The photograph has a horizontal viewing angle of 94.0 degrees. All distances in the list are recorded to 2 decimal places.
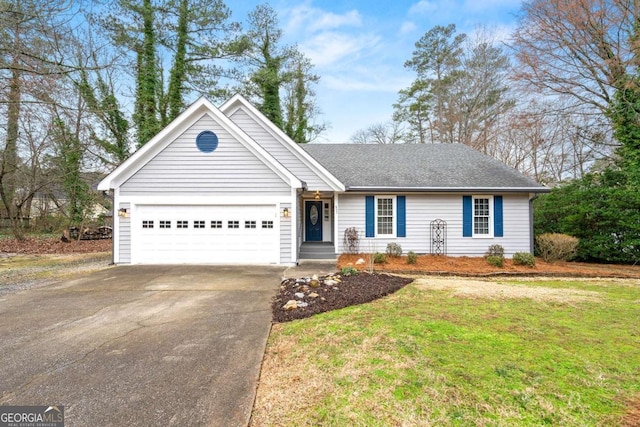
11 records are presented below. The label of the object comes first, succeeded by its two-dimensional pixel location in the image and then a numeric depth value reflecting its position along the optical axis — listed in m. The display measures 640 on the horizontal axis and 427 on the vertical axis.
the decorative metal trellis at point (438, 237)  11.06
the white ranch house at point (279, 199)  9.46
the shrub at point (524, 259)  9.38
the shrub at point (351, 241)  10.99
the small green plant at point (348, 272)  7.33
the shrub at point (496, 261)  9.42
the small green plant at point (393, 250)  10.73
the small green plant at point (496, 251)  10.66
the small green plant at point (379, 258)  9.88
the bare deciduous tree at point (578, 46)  11.90
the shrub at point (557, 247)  10.12
